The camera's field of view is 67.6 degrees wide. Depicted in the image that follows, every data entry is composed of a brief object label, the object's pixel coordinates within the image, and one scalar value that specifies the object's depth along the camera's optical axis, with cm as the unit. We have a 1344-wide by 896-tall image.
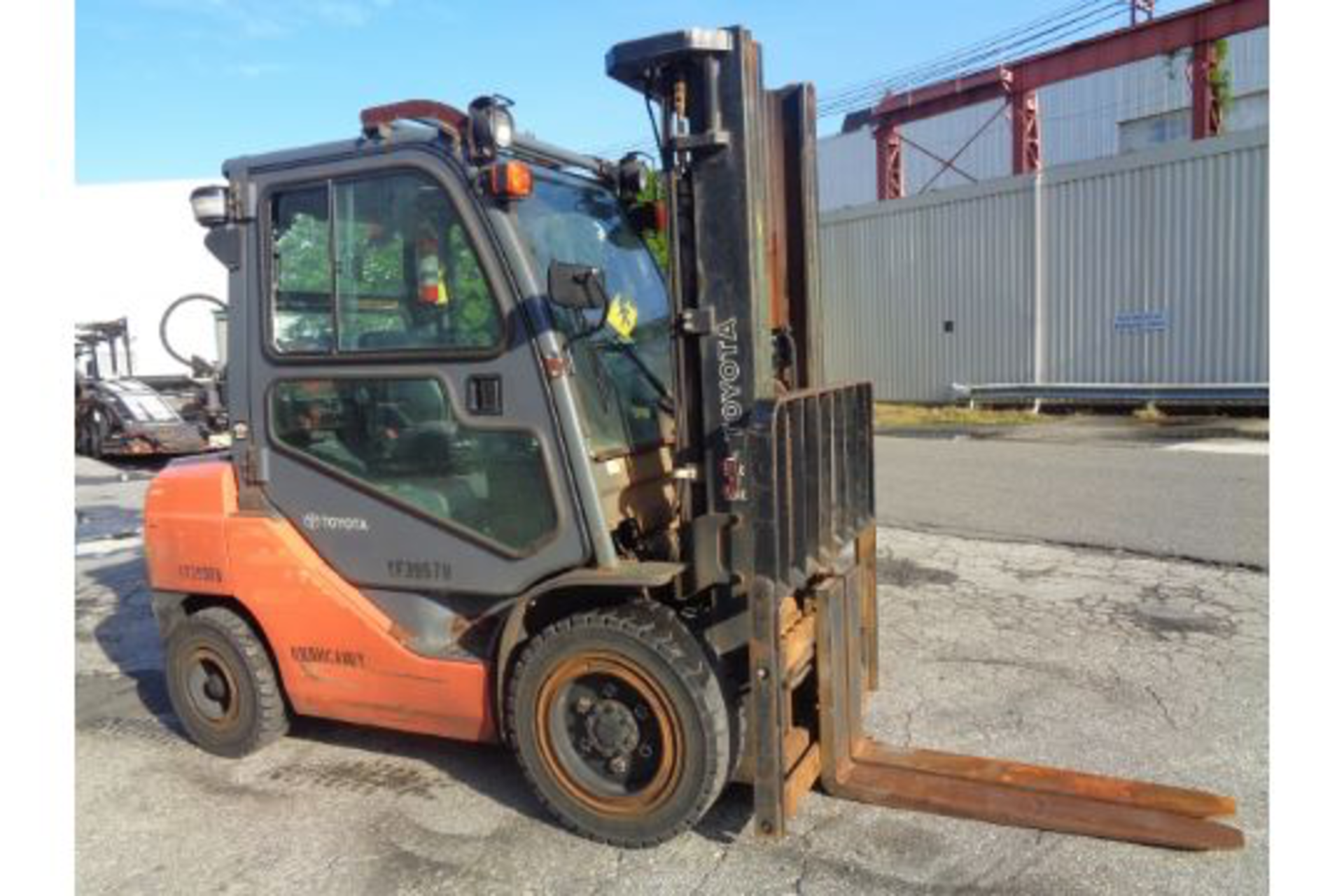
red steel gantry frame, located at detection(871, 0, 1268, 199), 1866
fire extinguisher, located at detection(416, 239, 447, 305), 377
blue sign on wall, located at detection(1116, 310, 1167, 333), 1697
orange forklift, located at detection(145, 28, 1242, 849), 340
